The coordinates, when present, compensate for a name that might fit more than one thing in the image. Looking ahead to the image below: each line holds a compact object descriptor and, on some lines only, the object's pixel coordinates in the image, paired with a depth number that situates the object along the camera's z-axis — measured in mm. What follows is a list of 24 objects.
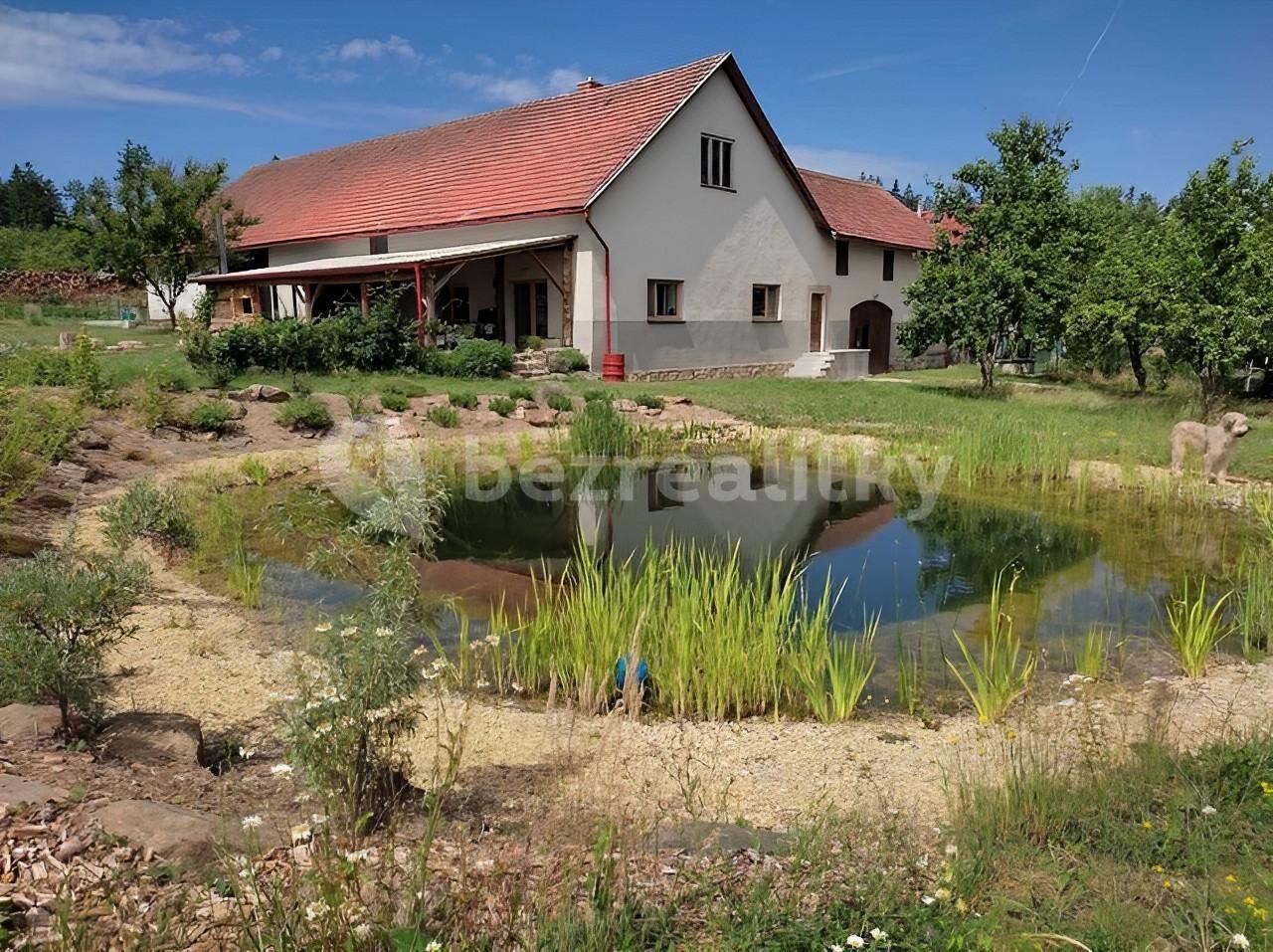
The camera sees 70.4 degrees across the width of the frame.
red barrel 21172
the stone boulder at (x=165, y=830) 2684
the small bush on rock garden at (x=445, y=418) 14508
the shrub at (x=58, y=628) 3779
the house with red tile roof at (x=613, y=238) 21453
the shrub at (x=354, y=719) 2957
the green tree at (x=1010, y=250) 19406
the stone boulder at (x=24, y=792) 2848
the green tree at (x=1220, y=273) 14688
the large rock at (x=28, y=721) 3600
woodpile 38969
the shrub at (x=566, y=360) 20781
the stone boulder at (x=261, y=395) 14432
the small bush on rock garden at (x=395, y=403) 14797
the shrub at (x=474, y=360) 19266
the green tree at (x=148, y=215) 26266
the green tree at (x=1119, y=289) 16109
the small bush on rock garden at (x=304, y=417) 13531
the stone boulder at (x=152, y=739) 3754
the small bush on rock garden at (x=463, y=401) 15375
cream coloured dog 10656
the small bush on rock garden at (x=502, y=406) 15242
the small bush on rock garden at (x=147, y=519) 6977
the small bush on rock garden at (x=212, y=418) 12852
